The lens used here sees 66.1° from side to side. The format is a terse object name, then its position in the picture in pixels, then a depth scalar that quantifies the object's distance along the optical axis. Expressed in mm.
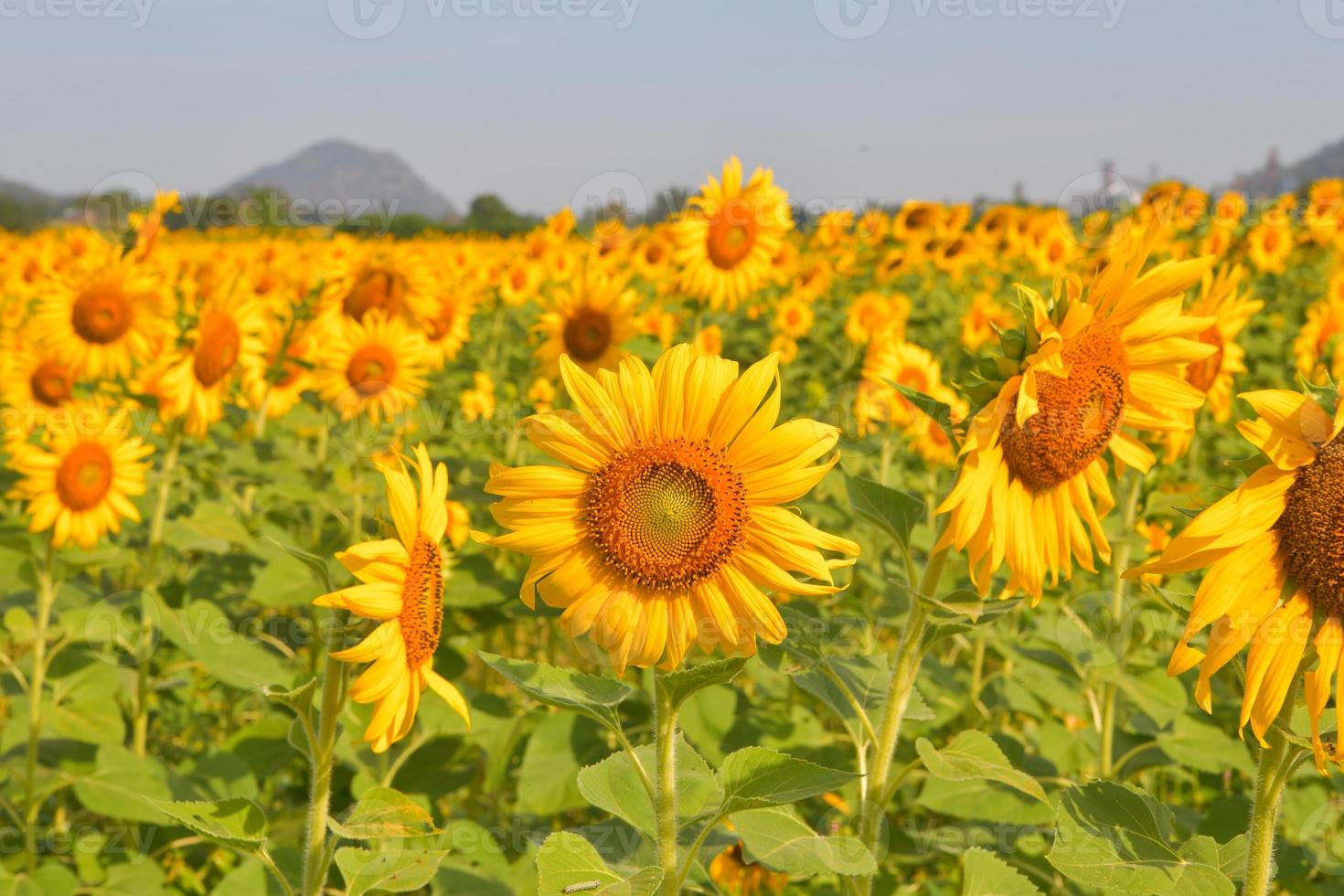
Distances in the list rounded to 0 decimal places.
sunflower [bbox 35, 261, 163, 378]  5402
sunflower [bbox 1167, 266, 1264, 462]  3133
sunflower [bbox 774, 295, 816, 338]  10094
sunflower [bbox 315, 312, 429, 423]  5176
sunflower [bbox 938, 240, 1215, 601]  1946
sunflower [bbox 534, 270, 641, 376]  5277
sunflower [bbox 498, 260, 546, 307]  8062
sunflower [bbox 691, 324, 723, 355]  6086
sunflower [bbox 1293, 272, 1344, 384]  6336
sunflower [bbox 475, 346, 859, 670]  1779
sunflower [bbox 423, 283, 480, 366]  6586
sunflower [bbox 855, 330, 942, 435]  4836
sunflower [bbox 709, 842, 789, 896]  3611
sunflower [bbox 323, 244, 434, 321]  5551
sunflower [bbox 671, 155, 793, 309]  5504
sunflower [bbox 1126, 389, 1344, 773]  1568
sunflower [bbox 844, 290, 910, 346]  8695
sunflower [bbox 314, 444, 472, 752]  1810
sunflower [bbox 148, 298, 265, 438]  4312
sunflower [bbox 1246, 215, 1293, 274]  10672
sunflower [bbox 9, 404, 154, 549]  3814
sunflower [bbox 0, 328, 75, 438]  5121
